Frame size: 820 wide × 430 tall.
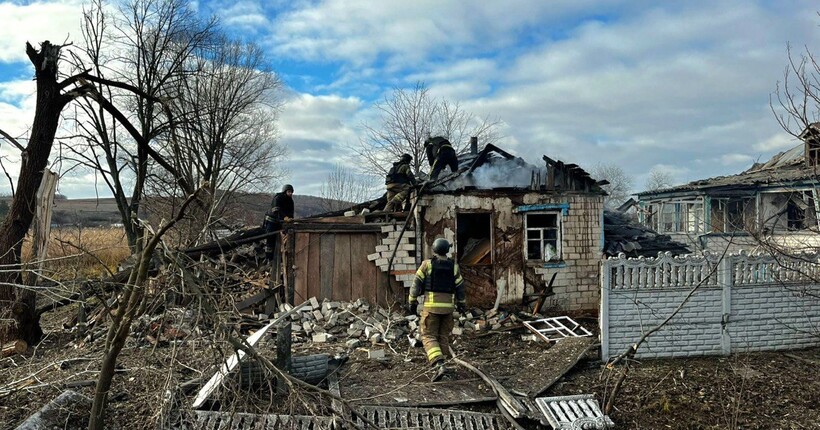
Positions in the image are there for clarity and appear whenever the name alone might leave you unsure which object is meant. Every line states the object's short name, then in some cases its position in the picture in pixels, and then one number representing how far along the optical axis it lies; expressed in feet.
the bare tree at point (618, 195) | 162.40
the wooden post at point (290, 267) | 34.35
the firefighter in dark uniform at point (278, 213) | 36.14
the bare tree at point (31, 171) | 27.73
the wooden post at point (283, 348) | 20.45
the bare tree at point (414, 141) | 90.79
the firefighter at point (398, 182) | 36.14
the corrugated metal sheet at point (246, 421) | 17.76
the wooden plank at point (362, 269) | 34.94
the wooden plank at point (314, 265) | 34.47
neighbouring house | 58.80
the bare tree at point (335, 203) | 124.36
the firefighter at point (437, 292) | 24.23
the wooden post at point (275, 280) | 34.32
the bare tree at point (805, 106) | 19.26
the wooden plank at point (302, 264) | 34.40
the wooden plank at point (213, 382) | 17.87
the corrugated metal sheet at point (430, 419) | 18.79
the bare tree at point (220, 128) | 72.54
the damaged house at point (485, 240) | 34.73
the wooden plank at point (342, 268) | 34.76
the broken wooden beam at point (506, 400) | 19.26
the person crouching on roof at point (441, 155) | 35.85
